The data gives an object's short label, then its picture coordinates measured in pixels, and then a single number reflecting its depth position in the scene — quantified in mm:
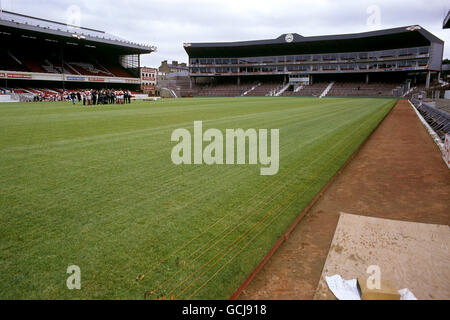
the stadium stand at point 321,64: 57062
